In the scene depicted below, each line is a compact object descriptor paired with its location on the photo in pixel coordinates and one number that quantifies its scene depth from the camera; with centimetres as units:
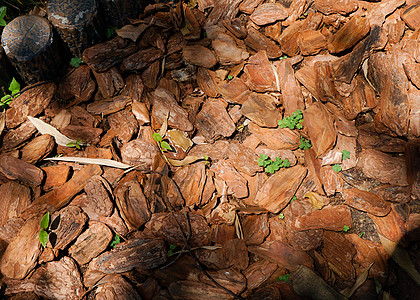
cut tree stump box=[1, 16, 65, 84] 204
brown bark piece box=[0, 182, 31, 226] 185
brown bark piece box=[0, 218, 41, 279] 171
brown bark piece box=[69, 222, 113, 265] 178
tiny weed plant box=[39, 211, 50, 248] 174
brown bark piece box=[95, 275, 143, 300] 166
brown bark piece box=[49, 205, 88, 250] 177
